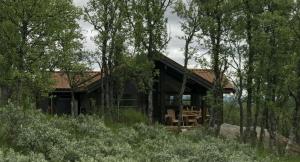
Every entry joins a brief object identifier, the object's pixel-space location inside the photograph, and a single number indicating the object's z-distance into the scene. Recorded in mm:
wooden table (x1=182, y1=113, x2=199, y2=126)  37250
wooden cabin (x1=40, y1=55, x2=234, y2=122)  38031
